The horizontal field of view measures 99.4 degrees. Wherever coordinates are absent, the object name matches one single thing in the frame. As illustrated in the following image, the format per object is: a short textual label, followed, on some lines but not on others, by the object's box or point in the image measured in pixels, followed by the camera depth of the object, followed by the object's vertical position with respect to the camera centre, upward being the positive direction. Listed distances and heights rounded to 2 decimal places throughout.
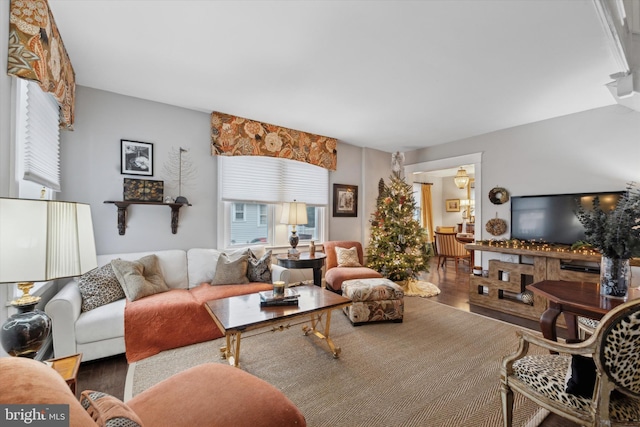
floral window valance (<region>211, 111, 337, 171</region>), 3.65 +1.09
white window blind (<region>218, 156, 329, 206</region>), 3.81 +0.53
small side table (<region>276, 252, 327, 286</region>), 3.52 -0.62
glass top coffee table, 1.95 -0.77
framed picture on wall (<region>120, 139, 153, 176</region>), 3.09 +0.65
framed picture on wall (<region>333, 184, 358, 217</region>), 4.93 +0.27
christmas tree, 4.63 -0.45
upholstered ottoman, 3.04 -1.00
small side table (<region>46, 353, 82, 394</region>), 1.19 -0.73
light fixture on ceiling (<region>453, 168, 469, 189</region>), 6.22 +0.86
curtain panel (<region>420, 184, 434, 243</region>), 8.00 +0.18
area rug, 1.72 -1.25
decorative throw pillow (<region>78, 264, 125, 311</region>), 2.41 -0.69
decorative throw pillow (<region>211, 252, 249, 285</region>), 3.17 -0.68
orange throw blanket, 2.33 -0.99
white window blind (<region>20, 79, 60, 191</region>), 1.91 +0.60
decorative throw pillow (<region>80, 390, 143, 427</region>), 0.74 -0.57
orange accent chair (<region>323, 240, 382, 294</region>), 3.73 -0.81
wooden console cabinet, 3.13 -0.76
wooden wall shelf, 2.99 +0.07
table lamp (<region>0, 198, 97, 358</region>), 0.94 -0.14
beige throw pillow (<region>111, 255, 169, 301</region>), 2.57 -0.63
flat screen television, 3.36 +0.00
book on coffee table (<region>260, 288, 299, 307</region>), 2.28 -0.73
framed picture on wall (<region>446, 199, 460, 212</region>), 8.17 +0.32
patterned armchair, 1.13 -0.78
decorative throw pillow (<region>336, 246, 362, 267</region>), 4.14 -0.66
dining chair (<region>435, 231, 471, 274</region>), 5.77 -0.69
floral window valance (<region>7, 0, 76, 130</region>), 1.53 +1.02
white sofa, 2.09 -0.90
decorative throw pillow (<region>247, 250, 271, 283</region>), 3.33 -0.69
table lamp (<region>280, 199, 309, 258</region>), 3.73 -0.02
